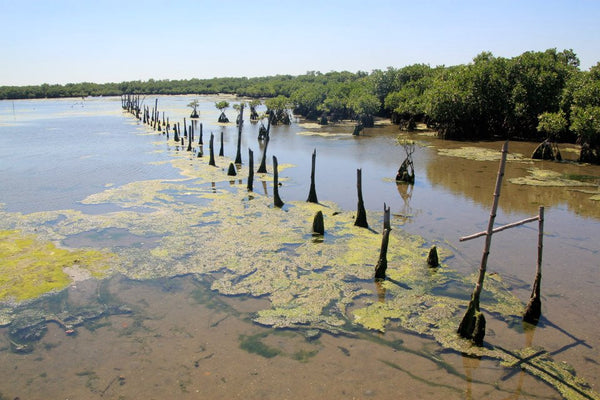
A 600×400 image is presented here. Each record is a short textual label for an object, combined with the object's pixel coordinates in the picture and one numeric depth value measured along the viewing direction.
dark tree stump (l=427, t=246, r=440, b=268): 12.91
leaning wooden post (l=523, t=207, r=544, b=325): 9.95
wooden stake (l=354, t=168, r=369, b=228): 16.33
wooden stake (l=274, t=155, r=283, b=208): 19.22
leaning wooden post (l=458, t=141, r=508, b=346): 8.58
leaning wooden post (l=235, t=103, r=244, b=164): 29.94
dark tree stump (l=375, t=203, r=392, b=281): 11.73
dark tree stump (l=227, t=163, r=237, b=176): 26.37
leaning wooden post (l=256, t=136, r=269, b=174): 26.75
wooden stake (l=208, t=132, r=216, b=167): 29.40
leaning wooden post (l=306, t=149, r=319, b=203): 20.02
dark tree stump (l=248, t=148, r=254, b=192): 22.24
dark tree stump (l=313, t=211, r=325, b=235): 15.84
